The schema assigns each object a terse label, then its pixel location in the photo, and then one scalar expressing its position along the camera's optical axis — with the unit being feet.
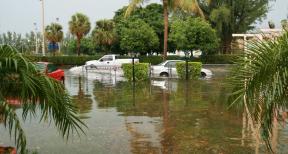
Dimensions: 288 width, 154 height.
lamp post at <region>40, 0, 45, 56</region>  161.99
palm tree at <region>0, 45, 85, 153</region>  15.57
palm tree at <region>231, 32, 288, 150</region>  13.52
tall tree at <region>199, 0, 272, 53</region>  193.16
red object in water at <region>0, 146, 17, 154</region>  19.31
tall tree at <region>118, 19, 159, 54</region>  144.87
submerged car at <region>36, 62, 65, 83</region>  67.42
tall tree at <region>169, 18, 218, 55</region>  141.99
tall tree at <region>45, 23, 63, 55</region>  181.40
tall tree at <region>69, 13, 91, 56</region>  167.84
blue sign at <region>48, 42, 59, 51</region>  188.94
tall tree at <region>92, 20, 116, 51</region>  161.38
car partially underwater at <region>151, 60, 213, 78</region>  96.78
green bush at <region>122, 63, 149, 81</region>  86.38
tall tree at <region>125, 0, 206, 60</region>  109.81
